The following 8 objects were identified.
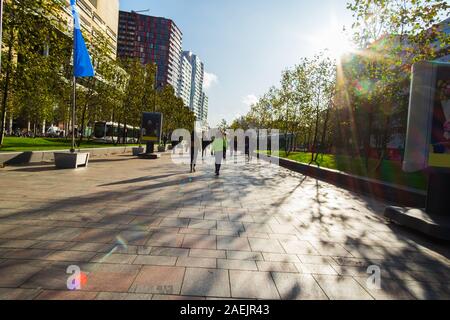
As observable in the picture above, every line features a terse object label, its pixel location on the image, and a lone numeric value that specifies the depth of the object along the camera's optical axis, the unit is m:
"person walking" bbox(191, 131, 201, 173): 14.31
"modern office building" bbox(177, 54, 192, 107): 176.80
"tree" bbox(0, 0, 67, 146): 13.94
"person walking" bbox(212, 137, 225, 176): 13.61
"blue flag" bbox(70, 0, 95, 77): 11.98
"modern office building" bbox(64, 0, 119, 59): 66.56
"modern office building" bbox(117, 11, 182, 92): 148.12
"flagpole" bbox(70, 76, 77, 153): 12.18
